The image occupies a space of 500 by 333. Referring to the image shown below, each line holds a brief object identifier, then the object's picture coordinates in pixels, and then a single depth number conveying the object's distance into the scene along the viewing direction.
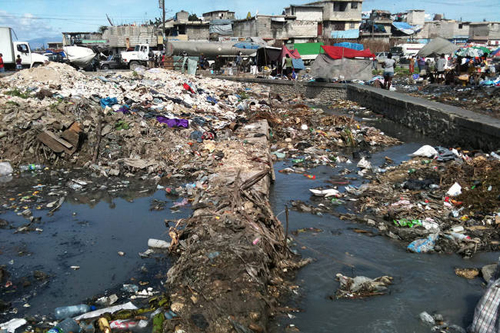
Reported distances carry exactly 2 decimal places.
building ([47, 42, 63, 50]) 59.98
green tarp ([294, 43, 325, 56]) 34.22
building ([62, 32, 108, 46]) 42.22
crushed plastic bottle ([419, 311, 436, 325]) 2.92
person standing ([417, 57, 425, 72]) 25.67
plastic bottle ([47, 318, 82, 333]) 2.62
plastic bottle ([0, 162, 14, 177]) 6.69
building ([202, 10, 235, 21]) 47.32
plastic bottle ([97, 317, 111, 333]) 2.67
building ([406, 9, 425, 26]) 59.31
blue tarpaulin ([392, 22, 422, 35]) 50.62
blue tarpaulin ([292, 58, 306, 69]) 22.09
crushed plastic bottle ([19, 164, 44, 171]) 6.83
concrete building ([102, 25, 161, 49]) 41.09
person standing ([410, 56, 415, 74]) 27.46
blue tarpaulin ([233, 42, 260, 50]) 29.66
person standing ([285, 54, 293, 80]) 21.67
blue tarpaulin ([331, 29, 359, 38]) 43.12
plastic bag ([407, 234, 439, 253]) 4.00
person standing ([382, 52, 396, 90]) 15.51
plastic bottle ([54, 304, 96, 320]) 2.97
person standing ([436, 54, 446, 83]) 19.50
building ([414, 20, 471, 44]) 54.00
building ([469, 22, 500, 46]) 52.44
